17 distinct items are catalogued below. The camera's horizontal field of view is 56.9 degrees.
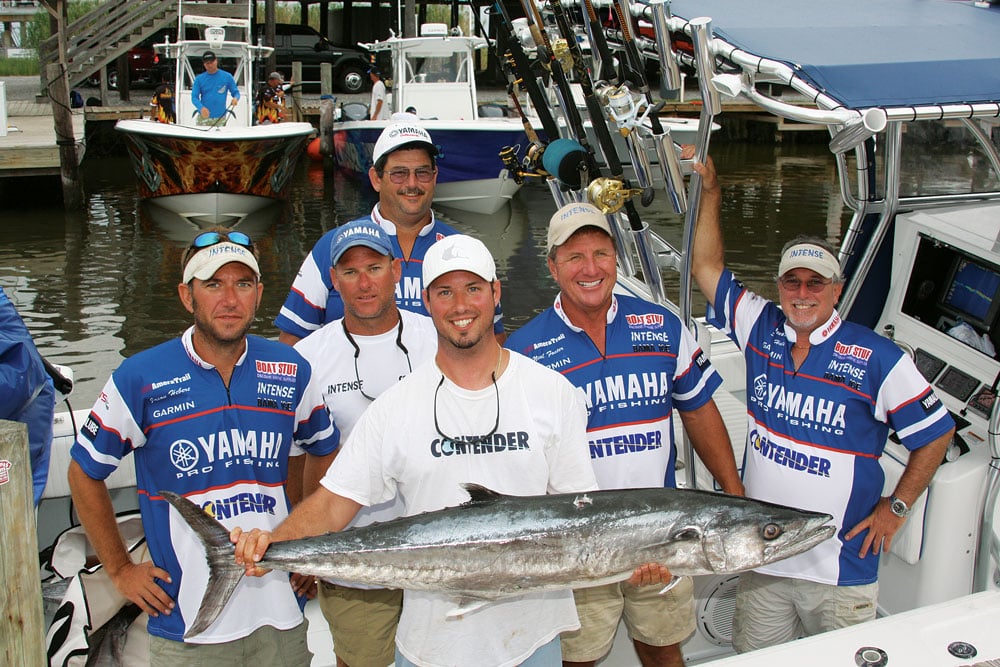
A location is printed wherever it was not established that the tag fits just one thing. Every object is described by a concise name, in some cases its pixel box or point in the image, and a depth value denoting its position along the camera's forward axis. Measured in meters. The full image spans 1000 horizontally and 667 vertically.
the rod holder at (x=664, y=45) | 3.40
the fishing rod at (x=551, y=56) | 4.09
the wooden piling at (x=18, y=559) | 2.28
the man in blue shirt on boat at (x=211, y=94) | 16.23
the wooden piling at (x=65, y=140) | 16.14
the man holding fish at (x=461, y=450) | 2.52
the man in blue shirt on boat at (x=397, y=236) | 3.74
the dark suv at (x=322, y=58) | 26.91
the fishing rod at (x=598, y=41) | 3.99
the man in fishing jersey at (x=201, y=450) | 2.81
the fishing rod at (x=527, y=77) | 4.45
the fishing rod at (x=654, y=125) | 3.46
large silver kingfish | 2.44
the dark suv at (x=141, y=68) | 26.56
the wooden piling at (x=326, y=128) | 22.25
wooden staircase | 18.38
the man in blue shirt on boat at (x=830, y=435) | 3.16
